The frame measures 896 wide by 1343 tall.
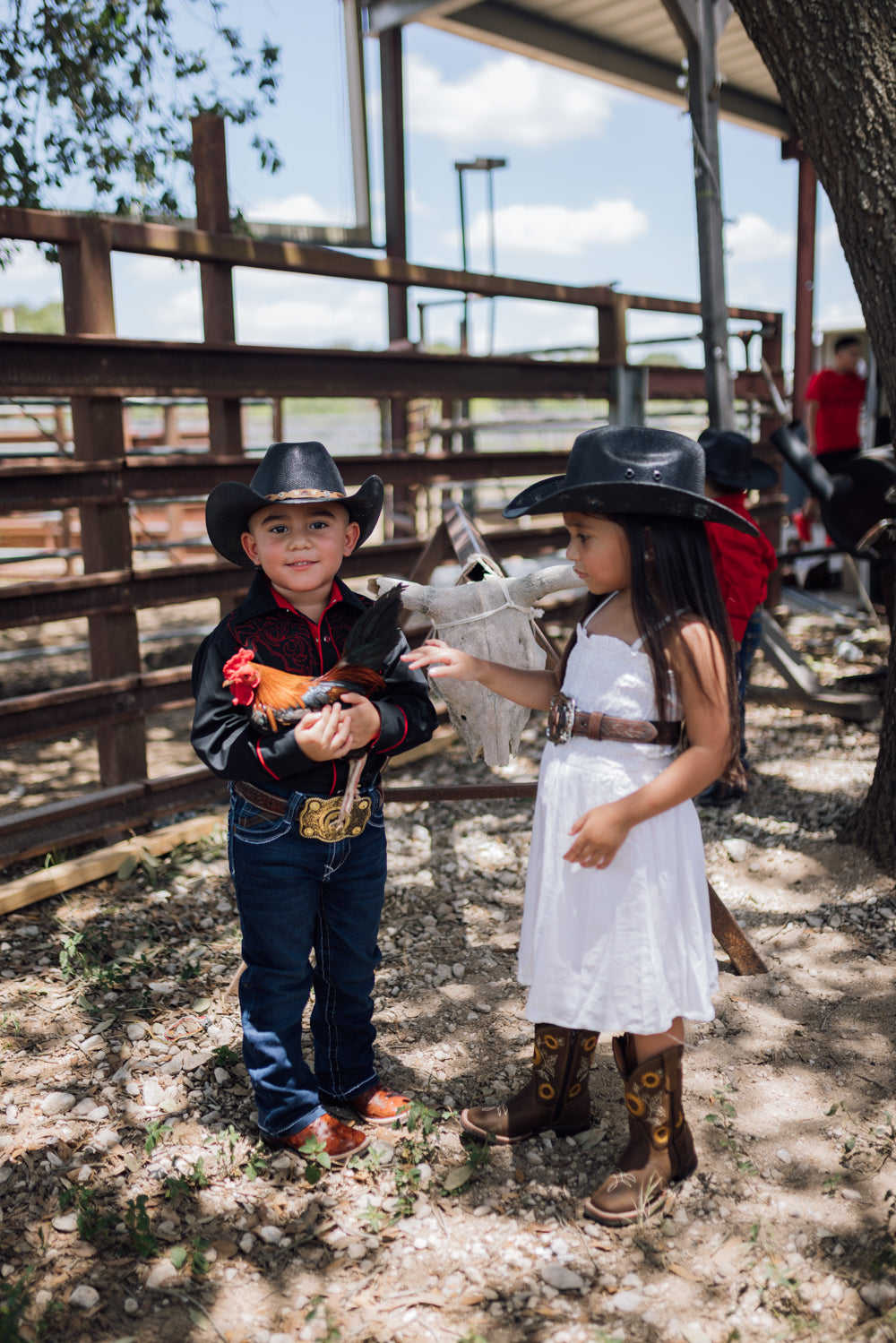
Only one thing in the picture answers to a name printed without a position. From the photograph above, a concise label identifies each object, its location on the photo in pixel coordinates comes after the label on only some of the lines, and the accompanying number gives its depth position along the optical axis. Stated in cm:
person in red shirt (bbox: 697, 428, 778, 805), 403
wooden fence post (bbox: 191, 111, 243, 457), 404
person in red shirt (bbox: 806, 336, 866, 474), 828
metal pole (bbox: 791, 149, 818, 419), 1103
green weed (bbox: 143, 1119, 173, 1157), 230
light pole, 873
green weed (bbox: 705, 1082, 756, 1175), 223
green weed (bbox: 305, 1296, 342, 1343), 179
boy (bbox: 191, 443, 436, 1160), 206
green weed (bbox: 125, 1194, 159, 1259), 200
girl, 191
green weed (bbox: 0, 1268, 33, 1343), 175
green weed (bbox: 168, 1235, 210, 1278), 196
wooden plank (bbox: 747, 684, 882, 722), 539
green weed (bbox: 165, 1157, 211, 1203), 215
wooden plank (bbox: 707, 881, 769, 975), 292
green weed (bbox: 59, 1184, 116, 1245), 205
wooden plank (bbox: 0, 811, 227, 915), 345
